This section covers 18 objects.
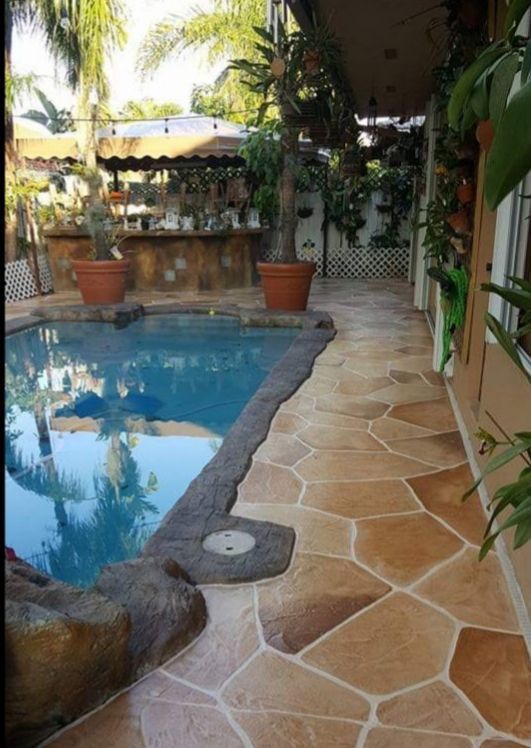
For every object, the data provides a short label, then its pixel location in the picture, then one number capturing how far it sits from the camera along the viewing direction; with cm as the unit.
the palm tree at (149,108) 2003
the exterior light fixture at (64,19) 784
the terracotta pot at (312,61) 527
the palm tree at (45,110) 2078
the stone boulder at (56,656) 145
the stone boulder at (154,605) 179
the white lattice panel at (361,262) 1111
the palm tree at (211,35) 1207
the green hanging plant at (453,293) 379
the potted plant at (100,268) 808
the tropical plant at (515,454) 105
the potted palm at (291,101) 558
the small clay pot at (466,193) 368
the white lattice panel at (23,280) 891
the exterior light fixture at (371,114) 742
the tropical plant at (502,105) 59
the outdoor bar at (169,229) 932
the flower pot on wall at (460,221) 368
